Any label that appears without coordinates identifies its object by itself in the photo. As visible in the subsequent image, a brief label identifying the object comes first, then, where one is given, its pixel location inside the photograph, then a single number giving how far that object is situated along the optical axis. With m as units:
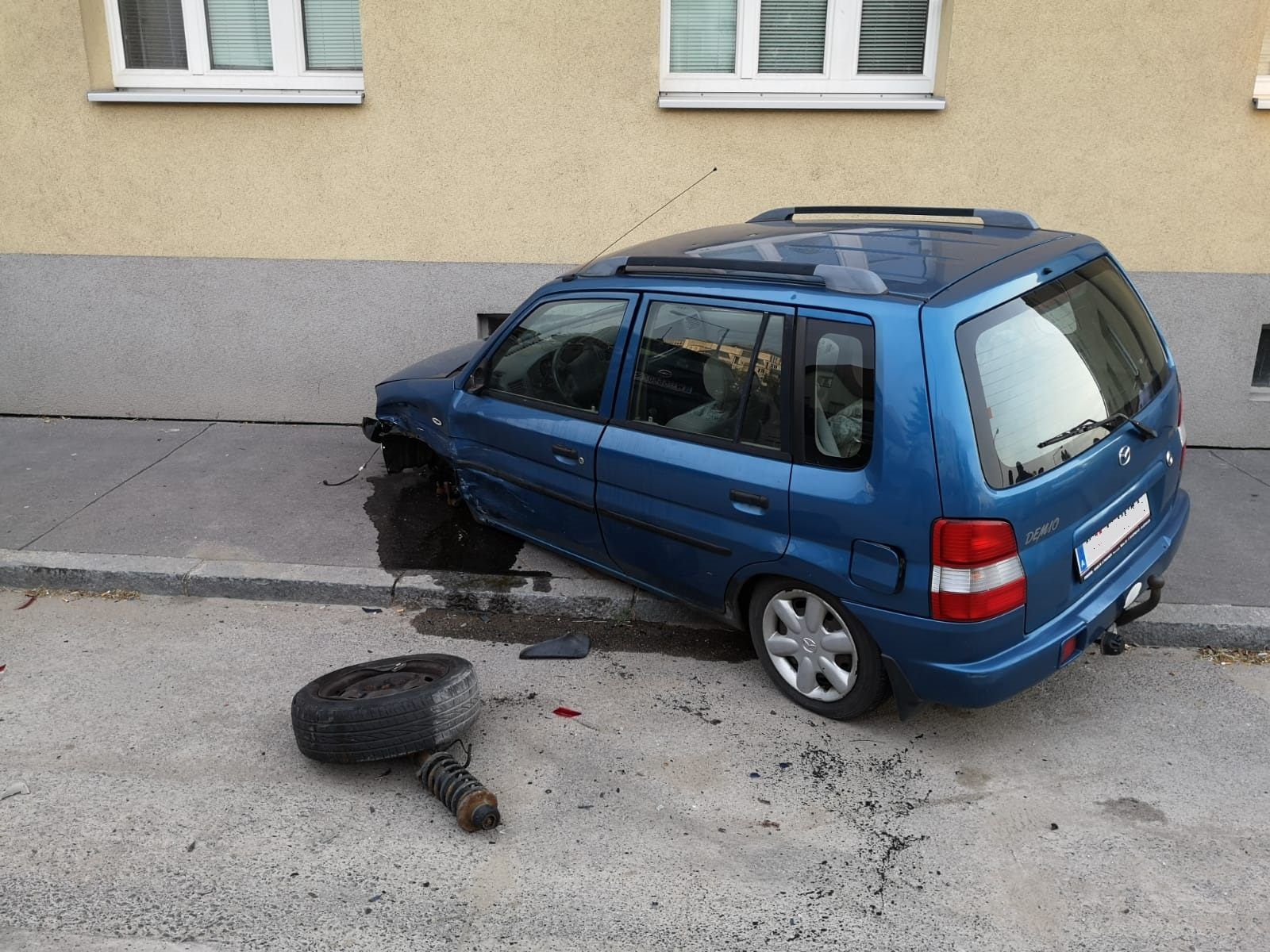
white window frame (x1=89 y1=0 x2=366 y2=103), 7.28
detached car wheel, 3.83
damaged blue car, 3.62
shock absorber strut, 3.62
